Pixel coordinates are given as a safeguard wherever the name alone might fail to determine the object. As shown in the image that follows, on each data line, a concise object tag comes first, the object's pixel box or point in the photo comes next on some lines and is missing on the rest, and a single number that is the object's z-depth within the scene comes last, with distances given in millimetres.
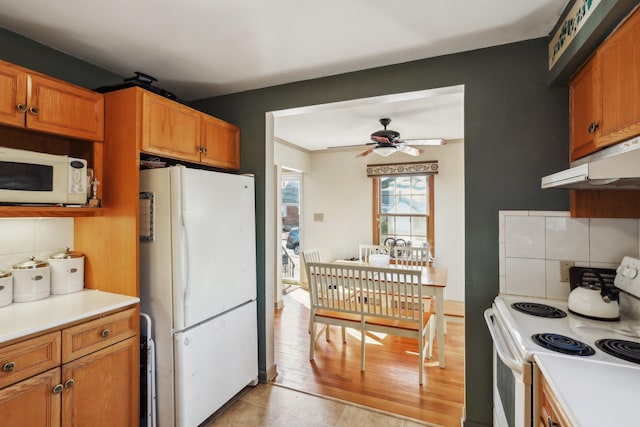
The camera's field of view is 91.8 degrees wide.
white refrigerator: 1789
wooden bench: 2475
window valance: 4414
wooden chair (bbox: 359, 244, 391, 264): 4062
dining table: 2666
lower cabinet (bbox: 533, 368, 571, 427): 910
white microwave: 1452
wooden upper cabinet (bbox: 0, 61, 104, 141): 1462
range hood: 940
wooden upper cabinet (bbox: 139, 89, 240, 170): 1827
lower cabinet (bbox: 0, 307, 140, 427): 1269
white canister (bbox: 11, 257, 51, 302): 1648
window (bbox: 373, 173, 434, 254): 4547
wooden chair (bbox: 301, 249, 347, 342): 3146
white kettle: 1388
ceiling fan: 3180
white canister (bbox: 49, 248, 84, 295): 1805
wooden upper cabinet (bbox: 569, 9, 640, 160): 1096
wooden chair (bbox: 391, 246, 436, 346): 3791
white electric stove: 1119
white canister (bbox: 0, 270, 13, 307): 1576
